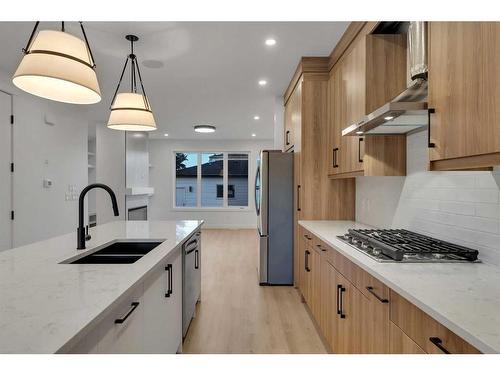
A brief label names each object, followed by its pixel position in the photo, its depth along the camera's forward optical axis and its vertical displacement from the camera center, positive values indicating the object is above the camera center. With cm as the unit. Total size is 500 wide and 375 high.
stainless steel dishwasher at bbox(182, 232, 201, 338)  254 -81
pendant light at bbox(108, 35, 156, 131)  263 +63
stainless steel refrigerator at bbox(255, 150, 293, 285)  399 -37
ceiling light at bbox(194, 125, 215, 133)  695 +131
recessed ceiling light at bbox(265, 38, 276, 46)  289 +135
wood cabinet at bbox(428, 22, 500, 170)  114 +39
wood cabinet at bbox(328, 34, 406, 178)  236 +76
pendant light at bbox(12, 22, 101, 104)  149 +61
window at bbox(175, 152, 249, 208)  952 +25
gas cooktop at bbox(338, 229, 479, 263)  158 -32
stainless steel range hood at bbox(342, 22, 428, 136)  159 +52
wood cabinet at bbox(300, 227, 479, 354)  110 -61
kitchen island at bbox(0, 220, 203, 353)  85 -38
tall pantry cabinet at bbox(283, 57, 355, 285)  340 +28
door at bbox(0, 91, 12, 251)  364 +17
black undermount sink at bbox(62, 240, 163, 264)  191 -44
